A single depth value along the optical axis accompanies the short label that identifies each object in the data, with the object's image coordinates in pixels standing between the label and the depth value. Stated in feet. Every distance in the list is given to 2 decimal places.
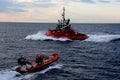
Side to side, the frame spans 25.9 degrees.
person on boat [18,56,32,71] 131.64
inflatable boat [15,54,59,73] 131.55
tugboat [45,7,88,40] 298.56
